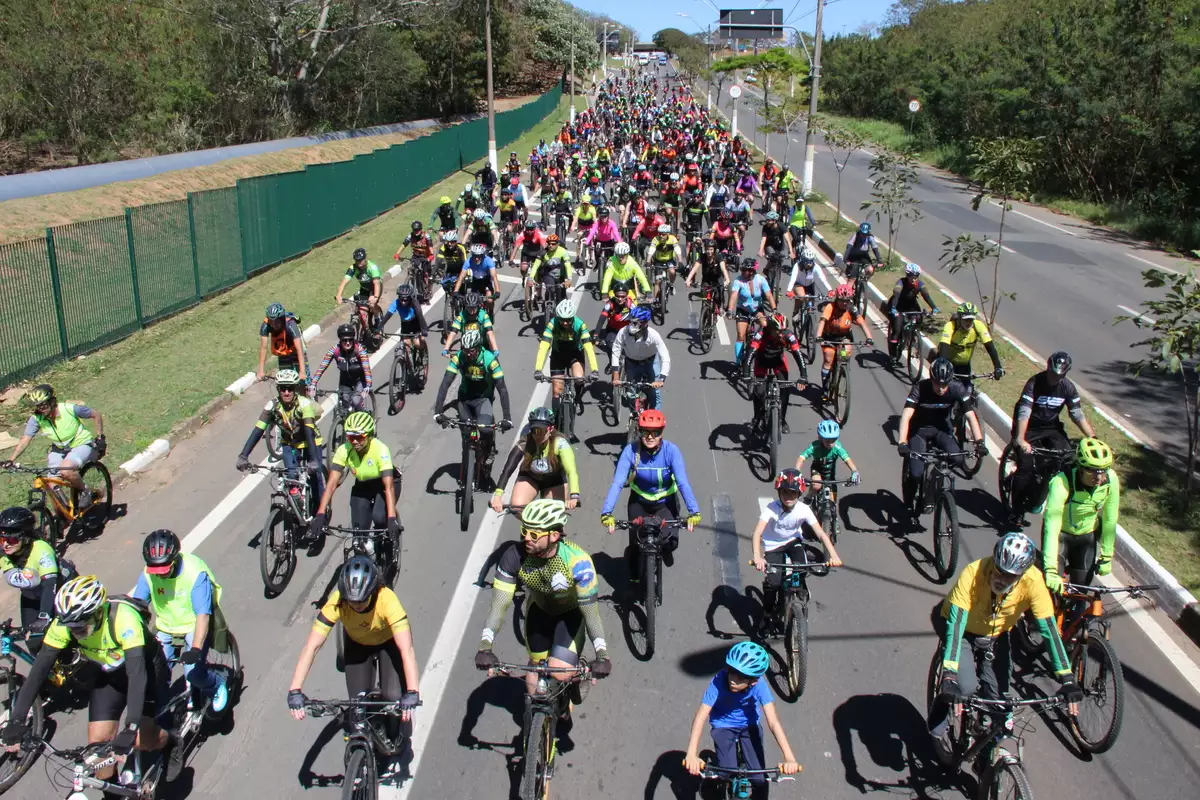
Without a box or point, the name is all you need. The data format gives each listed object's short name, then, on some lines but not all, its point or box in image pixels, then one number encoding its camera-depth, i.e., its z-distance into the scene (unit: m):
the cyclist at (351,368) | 11.03
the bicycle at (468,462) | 9.45
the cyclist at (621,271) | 14.40
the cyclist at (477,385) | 9.52
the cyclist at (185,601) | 5.95
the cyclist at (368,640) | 5.19
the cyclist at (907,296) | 14.27
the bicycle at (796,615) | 6.71
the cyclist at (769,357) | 11.45
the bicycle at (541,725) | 5.25
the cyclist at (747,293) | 13.75
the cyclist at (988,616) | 5.56
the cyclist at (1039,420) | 9.26
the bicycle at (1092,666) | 6.14
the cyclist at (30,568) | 6.45
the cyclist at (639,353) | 11.02
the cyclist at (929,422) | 9.12
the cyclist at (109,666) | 5.29
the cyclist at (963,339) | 11.15
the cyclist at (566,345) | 10.46
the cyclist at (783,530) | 7.23
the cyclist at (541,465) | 7.69
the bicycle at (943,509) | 8.43
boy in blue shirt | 5.04
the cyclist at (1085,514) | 6.95
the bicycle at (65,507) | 8.72
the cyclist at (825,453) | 8.50
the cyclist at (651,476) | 7.57
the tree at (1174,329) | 9.37
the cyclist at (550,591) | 5.60
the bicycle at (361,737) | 5.04
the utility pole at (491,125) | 38.28
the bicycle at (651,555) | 7.18
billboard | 98.62
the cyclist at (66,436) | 8.88
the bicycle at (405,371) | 12.91
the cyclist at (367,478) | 7.62
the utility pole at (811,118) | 31.55
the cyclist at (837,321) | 12.57
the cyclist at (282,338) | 11.02
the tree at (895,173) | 21.31
